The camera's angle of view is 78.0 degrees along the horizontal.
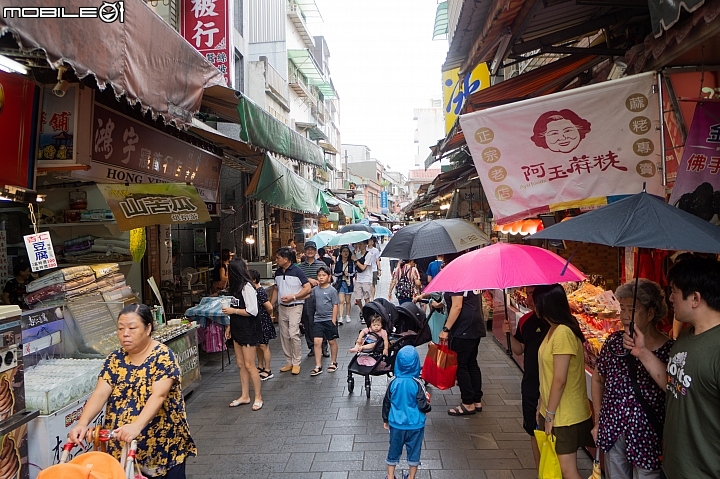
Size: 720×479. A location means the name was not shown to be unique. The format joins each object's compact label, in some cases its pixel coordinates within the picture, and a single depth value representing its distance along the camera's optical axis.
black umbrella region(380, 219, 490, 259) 5.93
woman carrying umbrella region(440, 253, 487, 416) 5.55
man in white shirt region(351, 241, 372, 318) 11.46
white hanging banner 3.14
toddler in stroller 6.16
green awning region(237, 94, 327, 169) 5.93
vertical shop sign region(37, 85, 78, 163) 4.00
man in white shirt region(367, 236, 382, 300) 12.59
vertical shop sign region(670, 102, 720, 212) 2.82
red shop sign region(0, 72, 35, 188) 3.58
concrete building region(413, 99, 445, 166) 59.40
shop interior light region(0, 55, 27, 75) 3.15
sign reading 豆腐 3.98
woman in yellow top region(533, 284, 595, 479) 3.31
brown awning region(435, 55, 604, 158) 4.64
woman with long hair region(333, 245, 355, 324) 11.60
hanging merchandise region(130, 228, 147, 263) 7.39
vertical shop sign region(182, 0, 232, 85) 10.16
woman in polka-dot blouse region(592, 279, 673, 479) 2.73
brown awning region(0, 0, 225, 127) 2.49
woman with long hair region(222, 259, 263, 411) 6.03
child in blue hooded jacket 3.83
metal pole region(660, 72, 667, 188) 3.03
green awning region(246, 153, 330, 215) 8.54
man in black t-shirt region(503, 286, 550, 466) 3.95
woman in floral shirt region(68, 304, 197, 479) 3.05
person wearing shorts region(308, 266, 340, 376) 7.61
